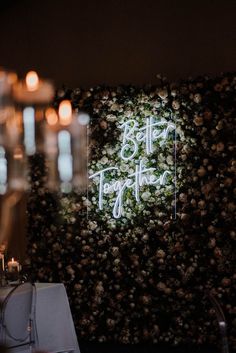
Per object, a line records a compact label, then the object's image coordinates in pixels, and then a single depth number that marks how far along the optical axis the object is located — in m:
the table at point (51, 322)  5.33
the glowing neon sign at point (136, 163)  6.84
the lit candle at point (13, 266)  5.70
